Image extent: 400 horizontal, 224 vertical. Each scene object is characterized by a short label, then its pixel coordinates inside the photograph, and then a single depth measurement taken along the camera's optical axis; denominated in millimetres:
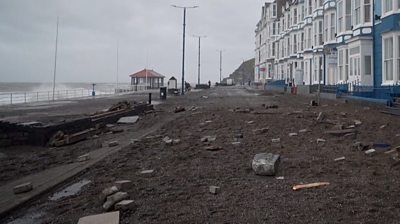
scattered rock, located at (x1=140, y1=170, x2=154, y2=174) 8188
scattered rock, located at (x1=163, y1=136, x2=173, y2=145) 11742
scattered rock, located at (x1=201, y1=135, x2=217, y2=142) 11935
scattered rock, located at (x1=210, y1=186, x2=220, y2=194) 6521
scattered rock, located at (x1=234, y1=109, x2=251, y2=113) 20681
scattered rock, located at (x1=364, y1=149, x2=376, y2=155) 9005
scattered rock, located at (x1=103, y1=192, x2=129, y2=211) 5844
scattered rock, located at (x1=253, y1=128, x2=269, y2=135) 13074
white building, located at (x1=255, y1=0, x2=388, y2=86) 25653
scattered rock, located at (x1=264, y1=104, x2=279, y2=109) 23145
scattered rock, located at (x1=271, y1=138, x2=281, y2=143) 11243
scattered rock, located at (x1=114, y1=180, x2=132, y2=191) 6913
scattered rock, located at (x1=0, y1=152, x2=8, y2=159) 10984
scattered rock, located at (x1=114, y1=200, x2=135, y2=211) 5750
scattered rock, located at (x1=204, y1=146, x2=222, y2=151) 10430
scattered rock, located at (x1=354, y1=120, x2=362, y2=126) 13836
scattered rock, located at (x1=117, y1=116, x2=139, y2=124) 18538
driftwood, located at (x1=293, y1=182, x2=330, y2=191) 6570
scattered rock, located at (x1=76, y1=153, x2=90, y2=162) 10069
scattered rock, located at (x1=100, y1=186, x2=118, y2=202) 6312
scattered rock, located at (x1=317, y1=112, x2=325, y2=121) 15256
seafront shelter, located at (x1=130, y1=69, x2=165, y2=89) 80062
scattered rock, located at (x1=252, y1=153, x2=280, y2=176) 7543
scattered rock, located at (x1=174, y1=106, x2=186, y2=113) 23167
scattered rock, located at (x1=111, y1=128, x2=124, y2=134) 15517
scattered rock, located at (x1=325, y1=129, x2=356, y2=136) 11814
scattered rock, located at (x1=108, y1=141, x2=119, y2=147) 12141
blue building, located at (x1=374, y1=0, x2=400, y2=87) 20594
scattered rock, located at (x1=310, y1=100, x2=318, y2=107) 24219
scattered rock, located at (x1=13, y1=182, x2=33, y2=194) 7145
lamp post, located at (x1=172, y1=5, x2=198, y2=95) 49312
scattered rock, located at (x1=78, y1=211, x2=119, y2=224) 5145
